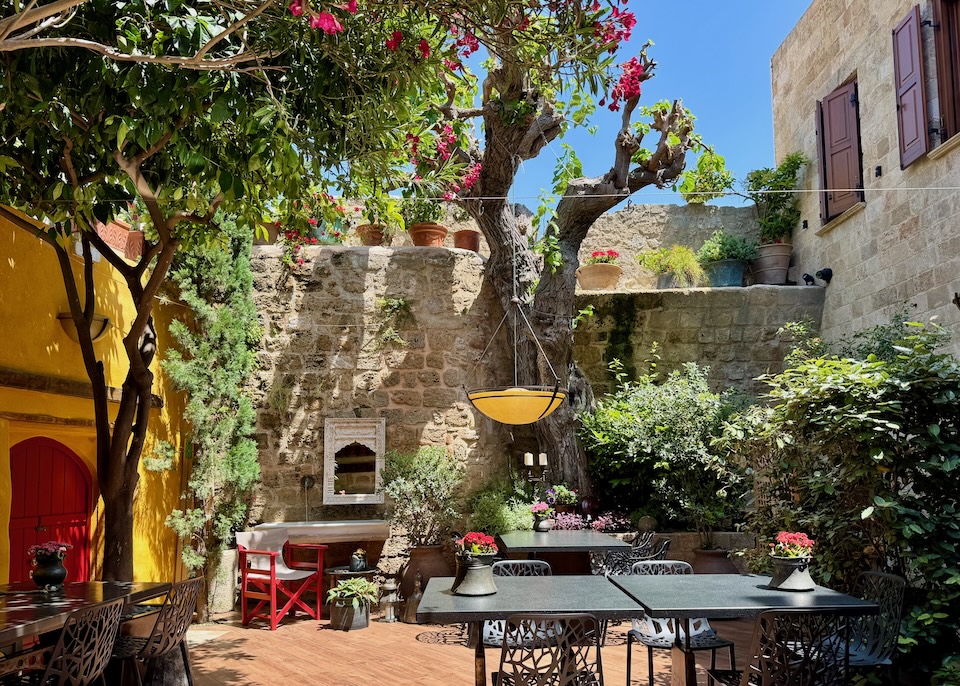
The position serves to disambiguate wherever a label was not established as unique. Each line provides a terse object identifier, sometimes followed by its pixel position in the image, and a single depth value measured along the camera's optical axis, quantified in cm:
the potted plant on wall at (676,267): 907
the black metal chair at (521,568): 508
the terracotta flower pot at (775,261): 903
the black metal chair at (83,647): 323
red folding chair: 668
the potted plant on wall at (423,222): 803
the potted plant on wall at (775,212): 905
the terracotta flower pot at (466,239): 838
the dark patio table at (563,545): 561
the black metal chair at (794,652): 312
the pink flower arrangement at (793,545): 376
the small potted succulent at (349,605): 653
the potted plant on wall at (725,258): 910
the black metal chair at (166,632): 392
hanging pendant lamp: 480
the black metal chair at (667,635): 389
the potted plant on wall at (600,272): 895
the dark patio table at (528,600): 328
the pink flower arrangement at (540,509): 702
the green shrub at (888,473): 394
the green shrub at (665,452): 738
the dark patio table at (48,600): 313
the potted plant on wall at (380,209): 473
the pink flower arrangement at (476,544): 379
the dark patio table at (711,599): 325
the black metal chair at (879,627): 347
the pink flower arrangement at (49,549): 419
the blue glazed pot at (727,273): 909
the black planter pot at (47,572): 412
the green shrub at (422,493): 733
